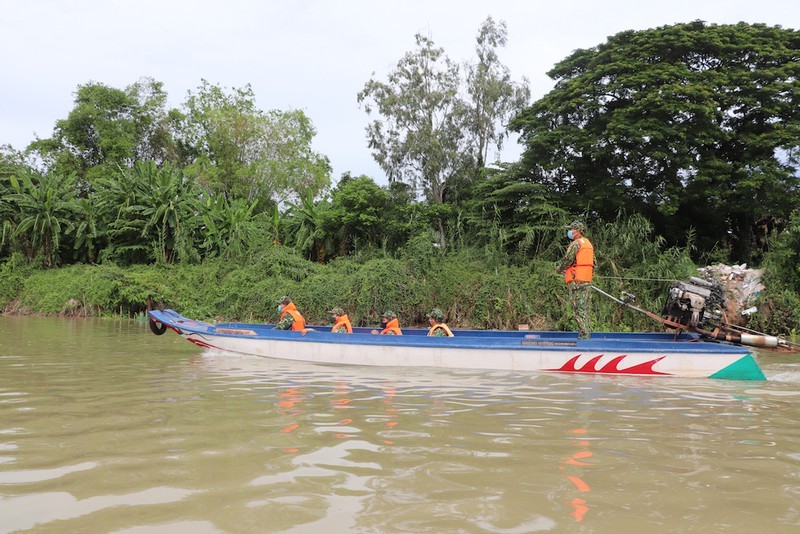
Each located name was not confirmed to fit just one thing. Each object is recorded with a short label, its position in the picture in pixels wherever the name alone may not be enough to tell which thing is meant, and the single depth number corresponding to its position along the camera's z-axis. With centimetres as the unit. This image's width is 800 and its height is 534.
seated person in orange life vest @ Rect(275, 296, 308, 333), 1123
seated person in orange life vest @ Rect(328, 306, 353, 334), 1142
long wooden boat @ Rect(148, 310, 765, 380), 840
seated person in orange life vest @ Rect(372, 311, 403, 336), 1098
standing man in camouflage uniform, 982
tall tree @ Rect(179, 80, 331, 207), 3784
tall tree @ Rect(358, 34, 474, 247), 2370
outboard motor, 949
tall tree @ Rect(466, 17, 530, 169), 2419
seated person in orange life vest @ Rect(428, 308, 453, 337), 1024
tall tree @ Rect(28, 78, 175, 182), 3581
